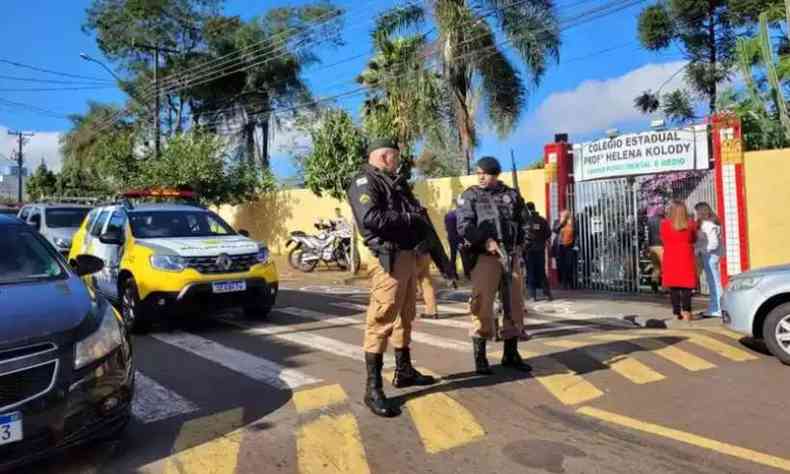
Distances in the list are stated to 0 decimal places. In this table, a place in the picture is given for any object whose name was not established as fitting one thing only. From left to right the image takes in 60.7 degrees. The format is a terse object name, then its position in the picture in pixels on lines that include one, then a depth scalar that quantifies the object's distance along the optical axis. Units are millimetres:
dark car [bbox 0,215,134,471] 3396
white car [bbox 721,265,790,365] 6402
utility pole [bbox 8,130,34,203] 61250
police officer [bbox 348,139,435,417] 4738
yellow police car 7996
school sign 12188
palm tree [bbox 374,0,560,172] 17266
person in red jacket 8961
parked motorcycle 18656
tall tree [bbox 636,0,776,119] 22031
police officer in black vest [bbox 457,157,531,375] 5715
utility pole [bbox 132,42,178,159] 26453
